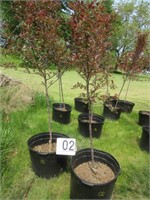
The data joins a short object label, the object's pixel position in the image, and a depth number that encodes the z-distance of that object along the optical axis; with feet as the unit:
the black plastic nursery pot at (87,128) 11.83
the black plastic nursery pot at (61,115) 13.70
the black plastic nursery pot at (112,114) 15.14
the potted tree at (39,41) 7.91
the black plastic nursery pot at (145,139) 11.17
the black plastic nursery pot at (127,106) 17.40
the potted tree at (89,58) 6.69
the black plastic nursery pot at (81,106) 16.15
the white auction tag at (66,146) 7.66
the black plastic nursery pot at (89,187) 6.55
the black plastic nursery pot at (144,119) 14.29
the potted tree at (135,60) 14.32
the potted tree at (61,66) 9.95
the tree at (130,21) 76.39
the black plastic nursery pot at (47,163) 8.05
